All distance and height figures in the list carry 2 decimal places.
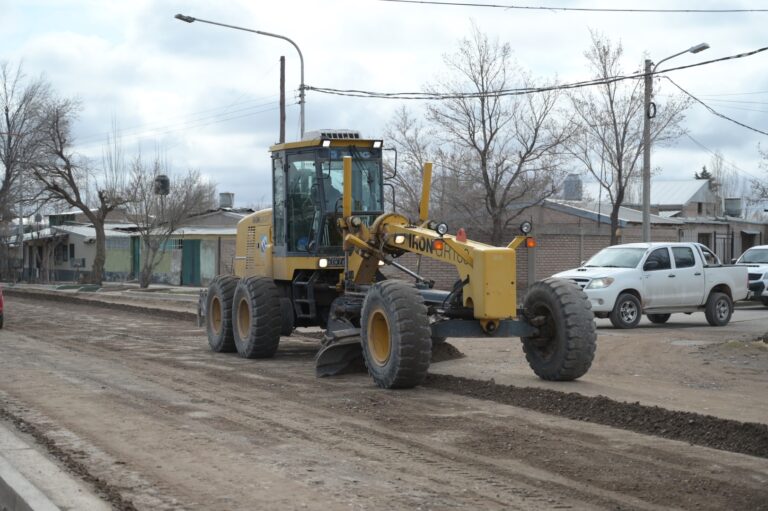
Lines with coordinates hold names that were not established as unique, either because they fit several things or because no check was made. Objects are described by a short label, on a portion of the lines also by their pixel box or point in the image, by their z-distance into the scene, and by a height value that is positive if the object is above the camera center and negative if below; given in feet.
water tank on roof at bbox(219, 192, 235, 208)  208.03 +14.72
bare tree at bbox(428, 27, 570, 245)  108.88 +11.07
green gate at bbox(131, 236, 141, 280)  175.94 +2.35
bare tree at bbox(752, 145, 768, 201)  89.20 +7.32
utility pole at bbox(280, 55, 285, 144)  100.94 +17.65
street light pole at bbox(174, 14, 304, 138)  90.68 +22.46
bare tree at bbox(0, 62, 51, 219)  146.82 +18.71
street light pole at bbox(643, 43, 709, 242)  88.94 +10.84
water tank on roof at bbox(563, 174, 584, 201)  167.73 +13.69
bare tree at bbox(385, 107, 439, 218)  122.01 +11.20
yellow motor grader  38.47 -0.81
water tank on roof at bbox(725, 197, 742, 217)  191.31 +11.90
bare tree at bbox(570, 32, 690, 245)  111.45 +15.43
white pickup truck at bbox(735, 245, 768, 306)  94.53 -0.41
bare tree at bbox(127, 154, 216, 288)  145.28 +9.30
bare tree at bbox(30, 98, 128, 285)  160.35 +15.08
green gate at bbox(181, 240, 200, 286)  153.89 +1.13
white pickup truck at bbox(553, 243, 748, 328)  68.44 -0.91
